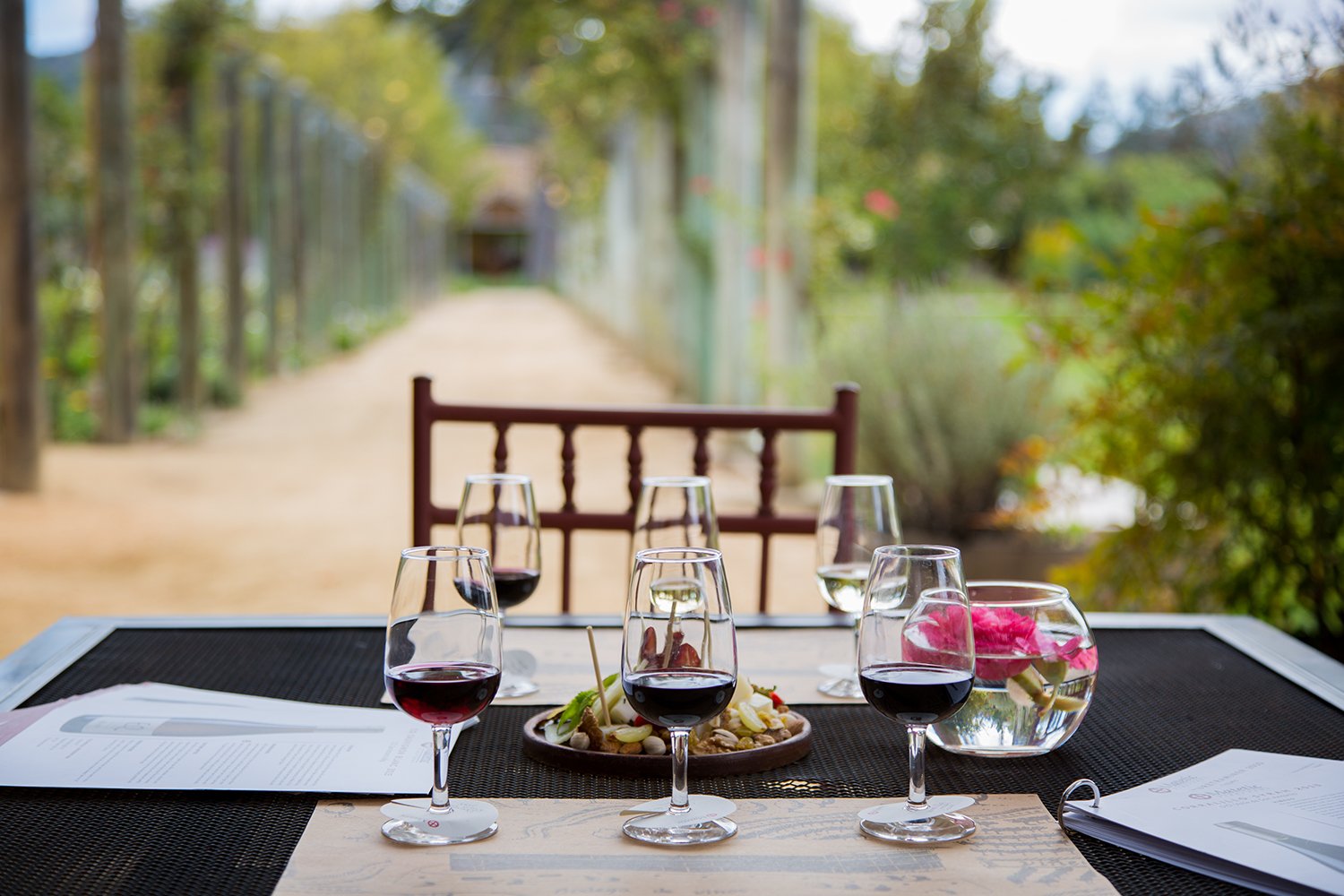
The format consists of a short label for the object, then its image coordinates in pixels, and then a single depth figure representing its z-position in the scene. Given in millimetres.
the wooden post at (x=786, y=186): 7457
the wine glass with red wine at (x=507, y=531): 1438
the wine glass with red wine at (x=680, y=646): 935
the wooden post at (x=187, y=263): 10344
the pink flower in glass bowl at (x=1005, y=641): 1154
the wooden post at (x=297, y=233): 15797
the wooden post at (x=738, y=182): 8859
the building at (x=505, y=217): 59250
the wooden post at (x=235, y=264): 12188
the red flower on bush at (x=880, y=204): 7602
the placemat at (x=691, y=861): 910
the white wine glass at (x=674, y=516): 1354
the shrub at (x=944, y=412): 5352
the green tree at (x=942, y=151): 9867
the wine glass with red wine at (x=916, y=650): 967
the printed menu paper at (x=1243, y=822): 944
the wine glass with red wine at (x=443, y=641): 963
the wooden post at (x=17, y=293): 7191
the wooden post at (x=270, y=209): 13859
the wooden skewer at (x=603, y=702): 1203
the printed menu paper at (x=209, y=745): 1104
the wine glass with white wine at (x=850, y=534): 1442
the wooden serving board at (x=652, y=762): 1150
